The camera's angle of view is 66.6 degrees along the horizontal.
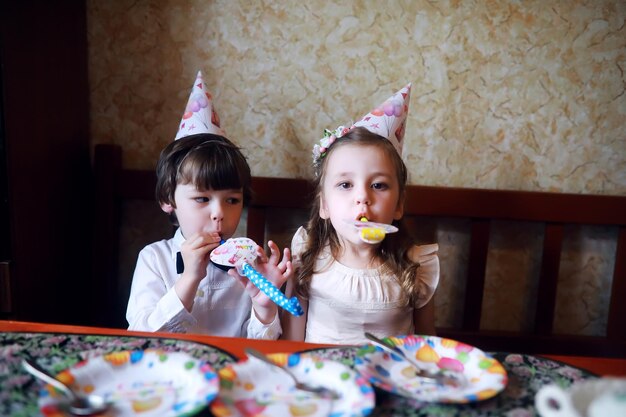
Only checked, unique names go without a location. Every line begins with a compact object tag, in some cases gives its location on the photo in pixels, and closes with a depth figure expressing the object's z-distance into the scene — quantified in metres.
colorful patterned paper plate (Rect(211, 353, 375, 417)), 0.57
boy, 1.01
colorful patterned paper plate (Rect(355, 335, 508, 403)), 0.62
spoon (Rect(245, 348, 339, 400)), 0.61
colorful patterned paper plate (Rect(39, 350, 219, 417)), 0.56
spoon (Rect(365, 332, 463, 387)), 0.66
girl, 1.01
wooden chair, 1.35
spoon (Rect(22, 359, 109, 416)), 0.54
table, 0.59
